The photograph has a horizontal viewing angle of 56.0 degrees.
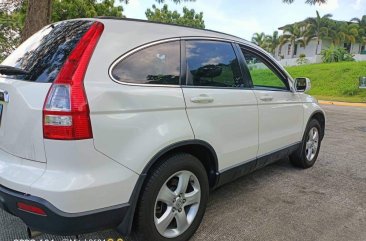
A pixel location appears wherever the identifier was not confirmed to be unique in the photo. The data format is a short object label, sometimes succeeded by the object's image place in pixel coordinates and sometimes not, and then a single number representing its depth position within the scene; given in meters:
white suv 2.17
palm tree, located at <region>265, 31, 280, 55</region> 53.28
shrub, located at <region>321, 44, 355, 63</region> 30.86
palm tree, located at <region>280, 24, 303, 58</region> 46.69
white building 44.84
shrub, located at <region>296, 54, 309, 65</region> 35.41
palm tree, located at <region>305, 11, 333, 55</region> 43.22
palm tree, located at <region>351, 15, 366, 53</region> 44.82
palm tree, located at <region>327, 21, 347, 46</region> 43.56
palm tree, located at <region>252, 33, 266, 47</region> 56.70
